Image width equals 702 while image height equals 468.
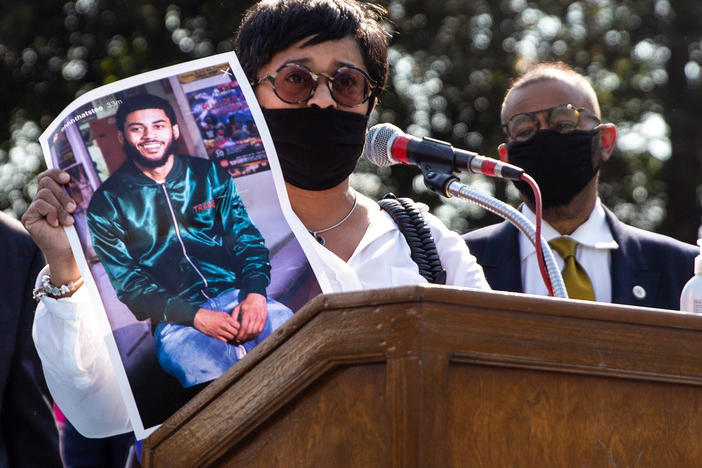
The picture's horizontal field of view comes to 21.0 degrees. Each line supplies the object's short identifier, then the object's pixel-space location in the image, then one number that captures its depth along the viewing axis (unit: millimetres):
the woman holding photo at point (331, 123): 4662
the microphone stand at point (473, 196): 3985
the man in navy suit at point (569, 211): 7456
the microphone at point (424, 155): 4045
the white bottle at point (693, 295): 4226
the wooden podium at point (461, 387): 2733
